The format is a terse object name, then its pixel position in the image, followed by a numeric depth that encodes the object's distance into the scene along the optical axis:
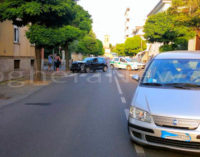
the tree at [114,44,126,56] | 107.89
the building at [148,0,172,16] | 50.75
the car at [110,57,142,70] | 34.63
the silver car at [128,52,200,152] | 4.00
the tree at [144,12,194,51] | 33.13
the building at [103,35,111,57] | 159.88
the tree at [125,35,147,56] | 78.94
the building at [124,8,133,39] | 118.94
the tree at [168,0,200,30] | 18.20
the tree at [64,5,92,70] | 32.53
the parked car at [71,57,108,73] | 28.84
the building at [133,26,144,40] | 91.57
